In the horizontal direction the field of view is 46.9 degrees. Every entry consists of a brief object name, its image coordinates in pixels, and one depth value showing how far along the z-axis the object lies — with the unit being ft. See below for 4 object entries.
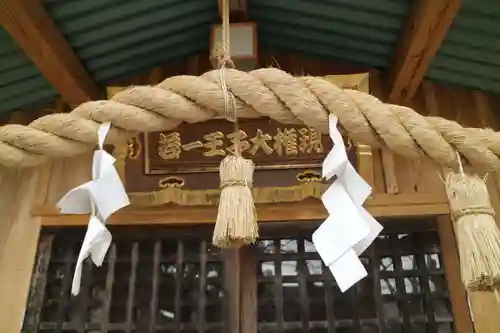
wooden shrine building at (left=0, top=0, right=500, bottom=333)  5.19
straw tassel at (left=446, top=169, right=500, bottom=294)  2.84
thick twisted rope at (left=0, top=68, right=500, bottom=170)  2.97
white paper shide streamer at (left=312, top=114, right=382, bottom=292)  2.96
